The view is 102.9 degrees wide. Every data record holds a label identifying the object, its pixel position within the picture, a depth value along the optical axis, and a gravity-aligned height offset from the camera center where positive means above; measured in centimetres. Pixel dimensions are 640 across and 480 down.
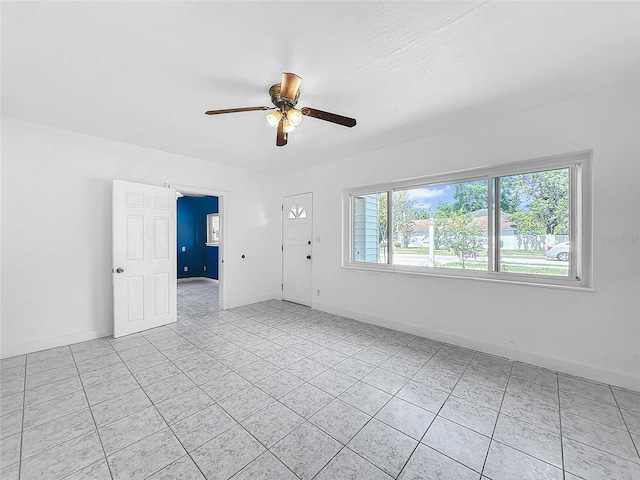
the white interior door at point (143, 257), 340 -27
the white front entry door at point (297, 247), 488 -18
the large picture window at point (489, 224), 256 +19
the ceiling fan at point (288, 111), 198 +105
